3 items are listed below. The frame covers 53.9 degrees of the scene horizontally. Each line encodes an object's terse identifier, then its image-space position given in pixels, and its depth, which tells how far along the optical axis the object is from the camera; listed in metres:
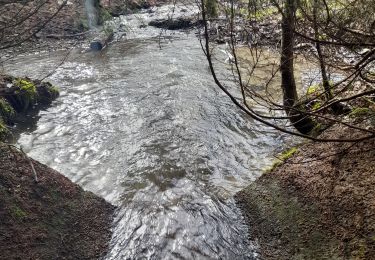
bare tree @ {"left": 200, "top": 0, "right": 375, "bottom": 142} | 2.61
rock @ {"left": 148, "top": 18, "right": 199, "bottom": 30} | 20.12
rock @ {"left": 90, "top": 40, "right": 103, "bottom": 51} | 16.69
